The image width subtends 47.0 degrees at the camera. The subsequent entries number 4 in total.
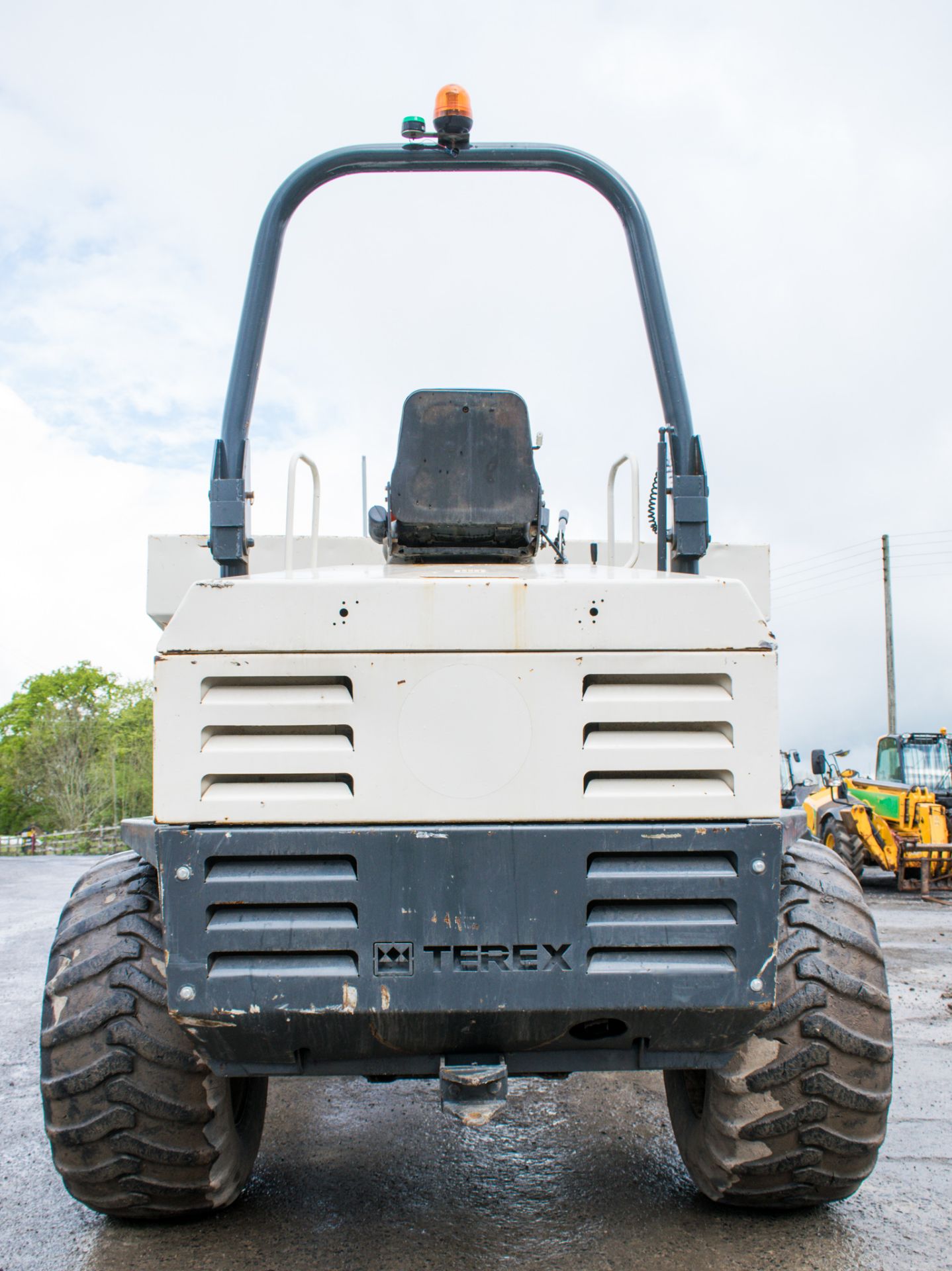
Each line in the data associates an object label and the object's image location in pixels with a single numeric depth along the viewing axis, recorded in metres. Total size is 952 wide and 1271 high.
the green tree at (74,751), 56.44
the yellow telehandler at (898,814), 14.52
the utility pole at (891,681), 28.69
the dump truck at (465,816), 2.68
